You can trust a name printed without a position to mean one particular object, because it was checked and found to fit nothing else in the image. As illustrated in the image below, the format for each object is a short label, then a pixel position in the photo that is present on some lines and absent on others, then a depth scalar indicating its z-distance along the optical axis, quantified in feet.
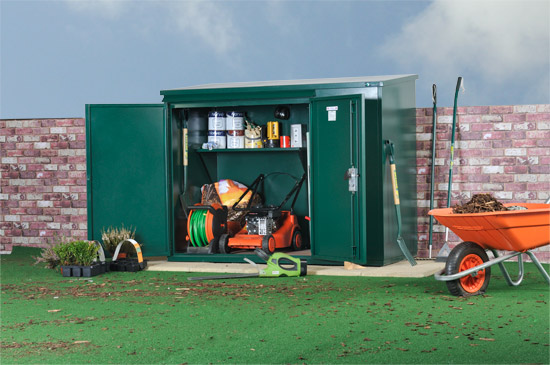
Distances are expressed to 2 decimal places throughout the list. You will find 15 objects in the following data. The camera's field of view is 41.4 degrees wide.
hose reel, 26.50
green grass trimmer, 23.00
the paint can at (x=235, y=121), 27.55
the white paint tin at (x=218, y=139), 27.76
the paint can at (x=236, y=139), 27.58
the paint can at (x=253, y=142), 27.40
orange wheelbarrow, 18.11
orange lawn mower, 26.32
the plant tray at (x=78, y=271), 23.82
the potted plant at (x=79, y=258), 23.86
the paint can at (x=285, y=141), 27.27
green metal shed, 24.32
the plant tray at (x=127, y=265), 24.91
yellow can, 27.35
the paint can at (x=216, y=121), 27.71
